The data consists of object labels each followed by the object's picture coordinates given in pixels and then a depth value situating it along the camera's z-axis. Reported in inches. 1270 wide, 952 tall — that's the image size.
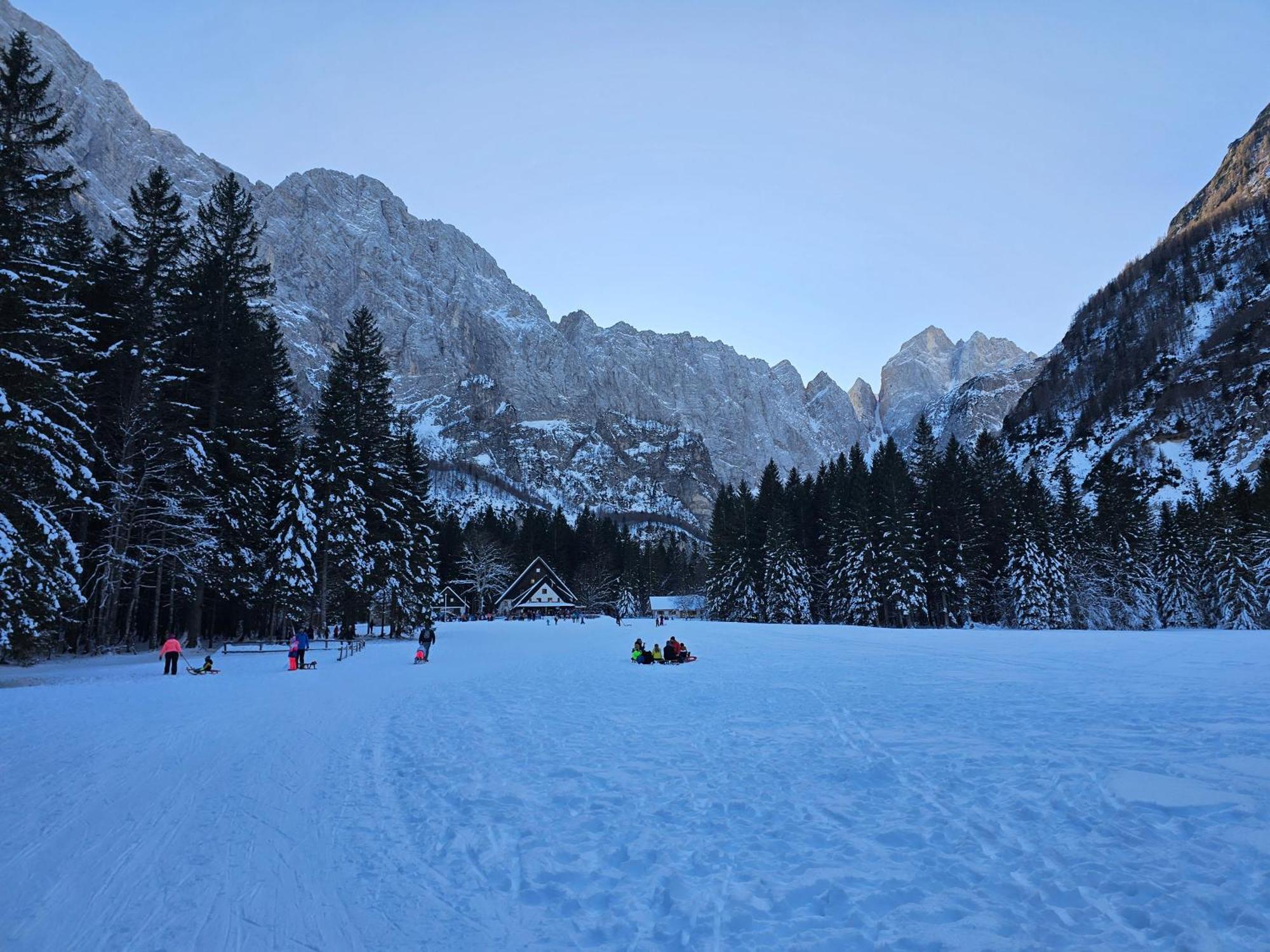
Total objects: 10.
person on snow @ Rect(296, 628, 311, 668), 929.5
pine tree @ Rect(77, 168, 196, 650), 1002.7
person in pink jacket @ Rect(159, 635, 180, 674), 797.9
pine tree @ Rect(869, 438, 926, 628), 2015.3
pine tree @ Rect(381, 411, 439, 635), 1627.7
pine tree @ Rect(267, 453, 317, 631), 1246.9
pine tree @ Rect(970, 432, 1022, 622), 2175.2
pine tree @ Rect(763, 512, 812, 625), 2402.8
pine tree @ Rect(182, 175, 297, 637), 1192.8
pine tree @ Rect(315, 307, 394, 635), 1425.9
